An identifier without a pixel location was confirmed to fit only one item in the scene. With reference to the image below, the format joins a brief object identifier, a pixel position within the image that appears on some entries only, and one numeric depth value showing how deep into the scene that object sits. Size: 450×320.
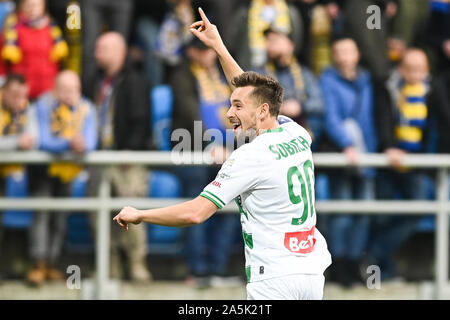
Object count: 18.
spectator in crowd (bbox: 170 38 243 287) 17.19
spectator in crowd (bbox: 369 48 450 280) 18.06
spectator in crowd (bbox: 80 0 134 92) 17.78
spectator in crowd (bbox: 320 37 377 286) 17.62
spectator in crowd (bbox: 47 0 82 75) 18.22
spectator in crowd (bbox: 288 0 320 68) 18.77
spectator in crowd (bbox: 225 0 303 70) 17.97
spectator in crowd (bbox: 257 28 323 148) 18.03
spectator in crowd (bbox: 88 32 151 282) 17.36
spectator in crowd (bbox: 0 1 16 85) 18.16
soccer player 10.72
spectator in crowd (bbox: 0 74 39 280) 17.42
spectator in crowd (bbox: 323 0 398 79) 18.50
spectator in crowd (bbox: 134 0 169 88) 18.77
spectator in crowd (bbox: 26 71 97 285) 17.16
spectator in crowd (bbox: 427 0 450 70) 19.45
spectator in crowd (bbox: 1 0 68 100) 17.95
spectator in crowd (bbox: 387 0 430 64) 19.41
